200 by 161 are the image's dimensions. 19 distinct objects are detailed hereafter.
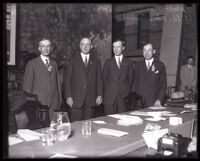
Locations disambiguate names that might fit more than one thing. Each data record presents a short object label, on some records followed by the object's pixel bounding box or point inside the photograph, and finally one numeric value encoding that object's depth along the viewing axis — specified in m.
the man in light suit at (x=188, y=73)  7.07
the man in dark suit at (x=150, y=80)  4.23
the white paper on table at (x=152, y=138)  1.81
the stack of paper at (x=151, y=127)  2.12
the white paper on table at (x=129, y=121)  2.36
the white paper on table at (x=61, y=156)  1.45
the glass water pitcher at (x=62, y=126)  1.80
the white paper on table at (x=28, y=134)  1.83
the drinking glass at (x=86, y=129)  1.99
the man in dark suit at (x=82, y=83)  3.97
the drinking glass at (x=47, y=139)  1.70
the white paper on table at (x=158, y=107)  3.35
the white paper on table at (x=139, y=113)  2.88
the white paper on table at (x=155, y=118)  2.59
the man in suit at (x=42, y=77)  3.68
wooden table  1.53
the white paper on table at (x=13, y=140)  1.74
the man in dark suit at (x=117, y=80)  4.27
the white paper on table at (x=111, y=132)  1.96
